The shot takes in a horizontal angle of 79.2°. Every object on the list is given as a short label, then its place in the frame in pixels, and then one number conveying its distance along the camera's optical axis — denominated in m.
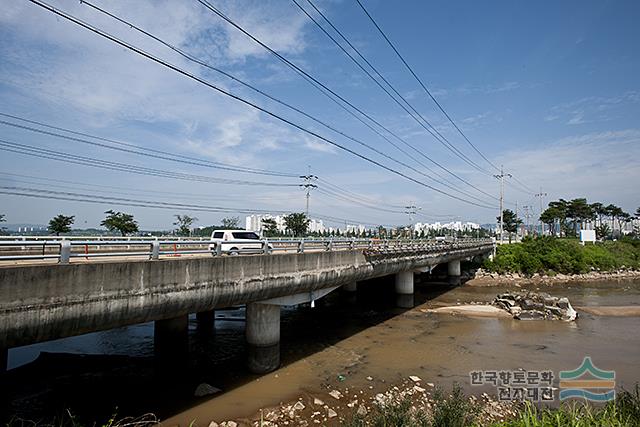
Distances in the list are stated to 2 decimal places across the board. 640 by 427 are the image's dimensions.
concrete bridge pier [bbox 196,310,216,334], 23.74
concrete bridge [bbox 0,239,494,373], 8.24
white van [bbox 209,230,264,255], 21.02
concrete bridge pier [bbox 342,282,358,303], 33.94
